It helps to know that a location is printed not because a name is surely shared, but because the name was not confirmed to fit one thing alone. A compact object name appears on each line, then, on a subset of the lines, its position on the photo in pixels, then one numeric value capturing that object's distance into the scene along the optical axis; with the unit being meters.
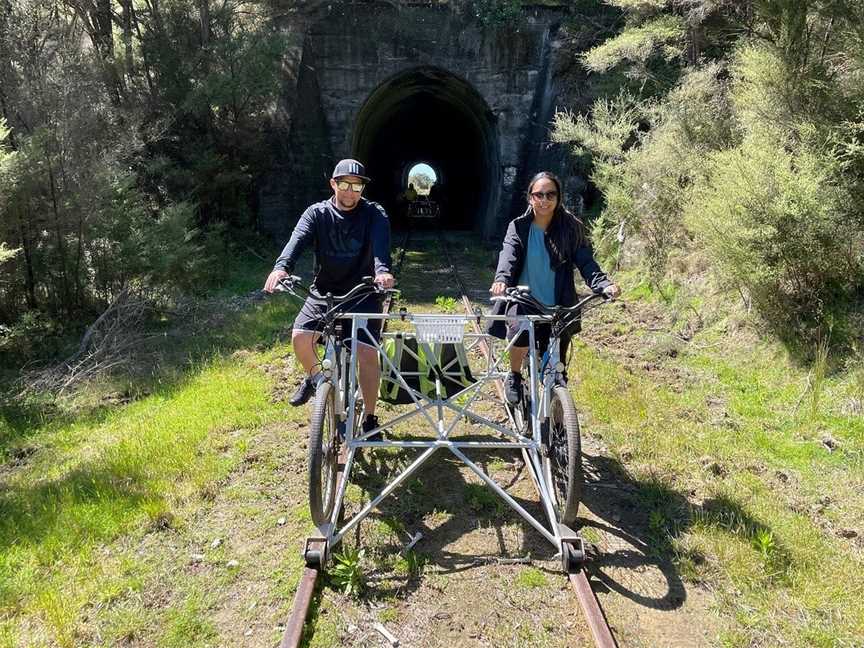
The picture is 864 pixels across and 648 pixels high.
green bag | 4.65
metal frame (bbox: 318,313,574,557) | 3.66
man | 4.19
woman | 4.29
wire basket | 3.77
